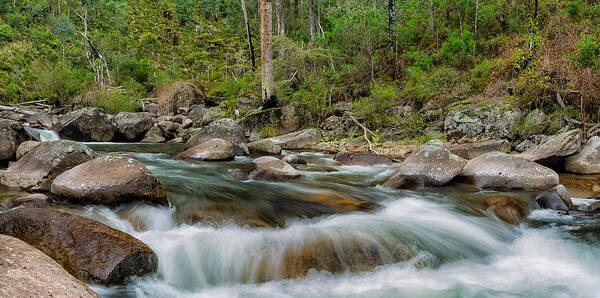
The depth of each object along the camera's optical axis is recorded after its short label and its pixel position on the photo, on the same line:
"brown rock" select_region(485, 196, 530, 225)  5.04
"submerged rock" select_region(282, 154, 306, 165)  8.86
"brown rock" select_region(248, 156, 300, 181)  7.00
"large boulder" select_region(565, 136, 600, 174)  7.02
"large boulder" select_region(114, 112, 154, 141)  13.73
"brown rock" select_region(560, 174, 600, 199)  5.96
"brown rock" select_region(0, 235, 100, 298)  1.94
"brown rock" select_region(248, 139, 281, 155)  10.76
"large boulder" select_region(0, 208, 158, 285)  3.10
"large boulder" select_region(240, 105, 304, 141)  13.55
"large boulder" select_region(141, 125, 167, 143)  13.79
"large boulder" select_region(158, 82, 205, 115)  18.45
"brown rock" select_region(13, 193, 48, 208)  4.26
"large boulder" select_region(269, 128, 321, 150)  12.26
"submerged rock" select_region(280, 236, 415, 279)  3.66
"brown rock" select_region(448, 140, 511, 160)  8.92
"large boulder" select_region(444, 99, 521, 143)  9.41
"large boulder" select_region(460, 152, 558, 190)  6.00
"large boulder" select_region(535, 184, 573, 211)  5.34
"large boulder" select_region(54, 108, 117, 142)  12.43
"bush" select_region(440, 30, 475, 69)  12.77
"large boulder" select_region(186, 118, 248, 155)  11.39
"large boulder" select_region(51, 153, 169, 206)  4.42
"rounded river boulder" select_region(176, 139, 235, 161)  9.05
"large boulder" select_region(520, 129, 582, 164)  7.25
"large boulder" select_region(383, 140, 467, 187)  6.51
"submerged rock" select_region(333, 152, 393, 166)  9.11
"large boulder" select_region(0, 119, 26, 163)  7.02
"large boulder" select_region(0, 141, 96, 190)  5.24
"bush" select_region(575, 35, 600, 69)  8.11
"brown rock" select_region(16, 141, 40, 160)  6.77
